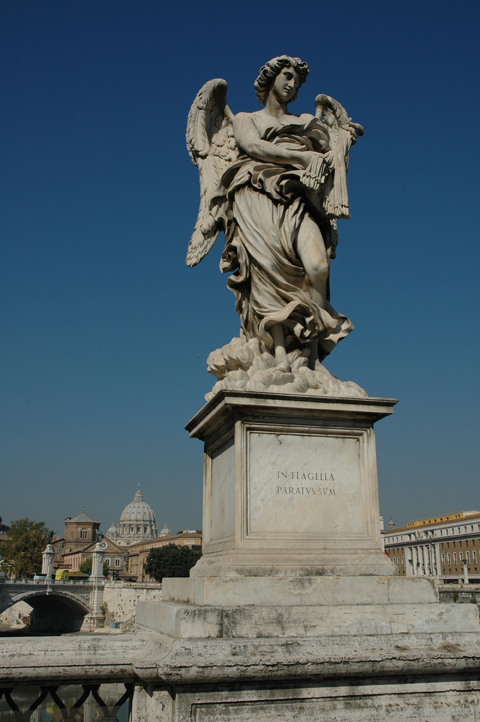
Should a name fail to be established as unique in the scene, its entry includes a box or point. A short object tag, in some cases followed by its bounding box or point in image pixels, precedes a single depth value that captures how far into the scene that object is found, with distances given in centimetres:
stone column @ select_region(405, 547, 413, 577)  9102
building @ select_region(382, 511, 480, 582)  7650
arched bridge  6650
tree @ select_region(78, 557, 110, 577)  12638
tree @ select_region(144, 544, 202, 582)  8850
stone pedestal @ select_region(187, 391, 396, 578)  441
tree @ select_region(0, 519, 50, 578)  9006
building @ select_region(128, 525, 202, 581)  11094
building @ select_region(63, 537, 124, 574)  13612
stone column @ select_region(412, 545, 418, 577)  8906
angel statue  526
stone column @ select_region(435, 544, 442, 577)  8369
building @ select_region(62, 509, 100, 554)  14888
